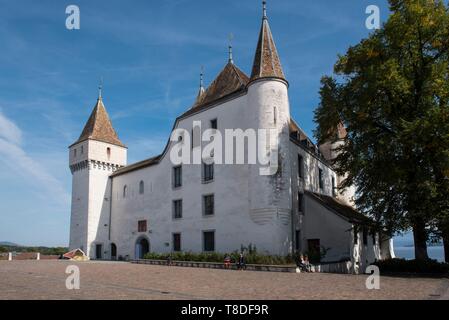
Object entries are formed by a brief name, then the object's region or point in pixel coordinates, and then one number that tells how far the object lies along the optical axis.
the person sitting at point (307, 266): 22.50
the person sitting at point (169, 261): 30.03
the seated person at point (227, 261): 25.69
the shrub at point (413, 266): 20.50
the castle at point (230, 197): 27.67
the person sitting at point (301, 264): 22.45
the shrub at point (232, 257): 24.74
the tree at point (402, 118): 20.64
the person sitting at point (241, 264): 24.52
